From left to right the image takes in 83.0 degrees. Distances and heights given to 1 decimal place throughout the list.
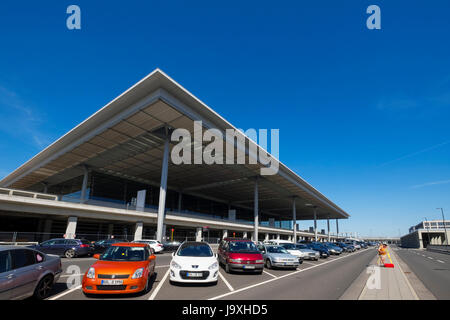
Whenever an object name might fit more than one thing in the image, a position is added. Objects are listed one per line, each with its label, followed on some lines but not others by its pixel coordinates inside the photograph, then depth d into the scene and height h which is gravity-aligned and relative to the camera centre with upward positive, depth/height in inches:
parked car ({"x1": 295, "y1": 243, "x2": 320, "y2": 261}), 850.8 -103.5
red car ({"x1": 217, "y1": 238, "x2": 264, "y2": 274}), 453.1 -64.8
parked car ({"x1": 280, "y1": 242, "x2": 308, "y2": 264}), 776.8 -86.4
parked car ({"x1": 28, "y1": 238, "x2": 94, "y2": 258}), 689.0 -85.7
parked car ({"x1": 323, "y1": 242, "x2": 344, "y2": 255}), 1270.8 -130.7
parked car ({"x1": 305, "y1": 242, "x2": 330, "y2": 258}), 1039.6 -105.6
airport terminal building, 922.1 +269.0
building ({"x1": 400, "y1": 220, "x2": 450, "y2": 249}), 3408.0 -163.5
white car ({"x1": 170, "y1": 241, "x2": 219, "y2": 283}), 324.5 -61.0
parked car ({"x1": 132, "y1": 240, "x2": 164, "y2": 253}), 969.8 -100.3
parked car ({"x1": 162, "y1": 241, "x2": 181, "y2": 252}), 1132.6 -119.6
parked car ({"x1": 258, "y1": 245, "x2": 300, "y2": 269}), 545.6 -79.9
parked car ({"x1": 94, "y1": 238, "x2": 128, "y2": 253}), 808.3 -88.9
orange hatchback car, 253.4 -56.9
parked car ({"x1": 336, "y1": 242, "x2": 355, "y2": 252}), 1708.2 -157.9
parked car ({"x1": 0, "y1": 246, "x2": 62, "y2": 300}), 213.9 -52.9
